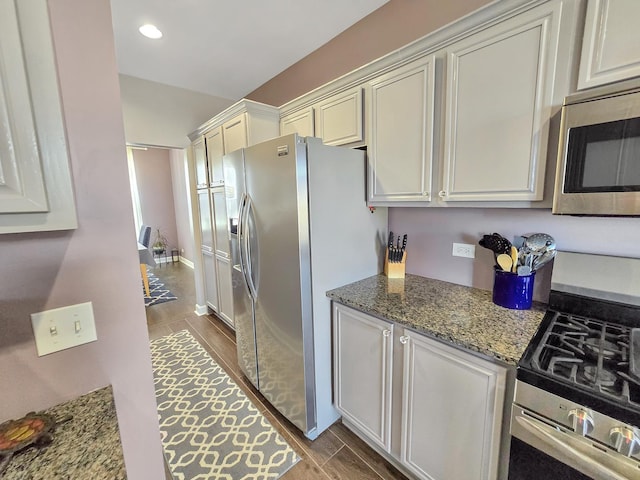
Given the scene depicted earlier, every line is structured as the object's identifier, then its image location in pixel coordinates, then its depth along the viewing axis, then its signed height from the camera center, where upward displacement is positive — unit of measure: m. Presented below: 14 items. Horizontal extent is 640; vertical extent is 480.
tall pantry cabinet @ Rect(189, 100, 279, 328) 2.40 +0.24
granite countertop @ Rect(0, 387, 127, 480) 0.58 -0.55
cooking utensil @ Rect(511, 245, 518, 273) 1.35 -0.29
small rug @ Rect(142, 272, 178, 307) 4.18 -1.38
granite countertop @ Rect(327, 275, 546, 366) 1.09 -0.54
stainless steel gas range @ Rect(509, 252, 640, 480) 0.79 -0.57
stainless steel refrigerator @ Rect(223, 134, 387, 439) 1.55 -0.28
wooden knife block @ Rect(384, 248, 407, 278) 1.92 -0.45
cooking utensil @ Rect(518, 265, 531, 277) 1.33 -0.33
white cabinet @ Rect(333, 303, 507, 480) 1.09 -0.92
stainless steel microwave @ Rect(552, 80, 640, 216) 0.93 +0.17
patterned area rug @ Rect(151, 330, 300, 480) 1.58 -1.48
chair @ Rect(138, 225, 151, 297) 5.24 -0.53
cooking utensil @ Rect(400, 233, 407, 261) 1.89 -0.29
